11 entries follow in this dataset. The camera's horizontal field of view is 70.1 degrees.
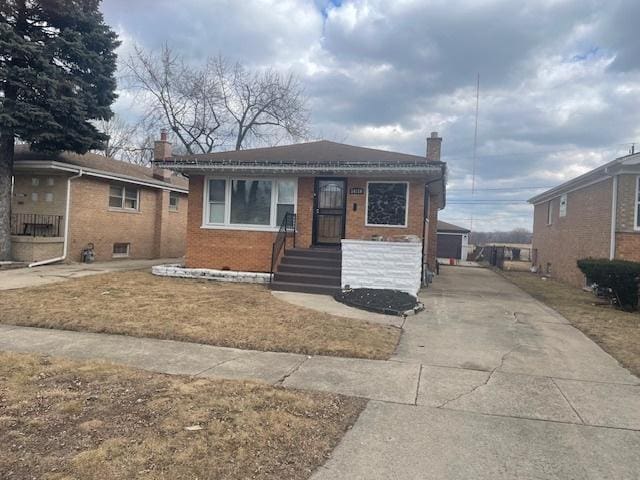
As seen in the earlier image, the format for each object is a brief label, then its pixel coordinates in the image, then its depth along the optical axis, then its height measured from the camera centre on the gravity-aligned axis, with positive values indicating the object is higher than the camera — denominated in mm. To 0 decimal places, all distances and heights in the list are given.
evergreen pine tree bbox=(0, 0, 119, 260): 13617 +4739
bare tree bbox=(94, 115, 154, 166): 35281 +6626
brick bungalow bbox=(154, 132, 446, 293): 11992 +1046
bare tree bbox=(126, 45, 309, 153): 30203 +8882
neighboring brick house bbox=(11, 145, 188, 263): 15422 +795
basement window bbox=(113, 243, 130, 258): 18422 -758
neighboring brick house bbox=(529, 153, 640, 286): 13023 +1165
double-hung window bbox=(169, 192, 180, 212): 21408 +1572
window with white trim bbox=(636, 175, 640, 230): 13008 +1489
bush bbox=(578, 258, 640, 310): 10531 -556
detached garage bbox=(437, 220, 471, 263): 37531 +310
